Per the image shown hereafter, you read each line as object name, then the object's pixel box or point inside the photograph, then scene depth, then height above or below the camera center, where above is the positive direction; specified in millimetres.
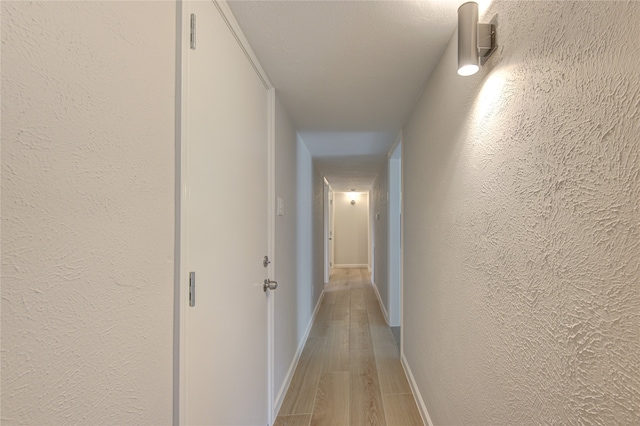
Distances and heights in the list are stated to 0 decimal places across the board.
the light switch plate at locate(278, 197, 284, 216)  2107 +125
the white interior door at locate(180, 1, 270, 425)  921 -20
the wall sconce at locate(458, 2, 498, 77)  999 +620
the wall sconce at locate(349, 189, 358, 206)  8484 +748
